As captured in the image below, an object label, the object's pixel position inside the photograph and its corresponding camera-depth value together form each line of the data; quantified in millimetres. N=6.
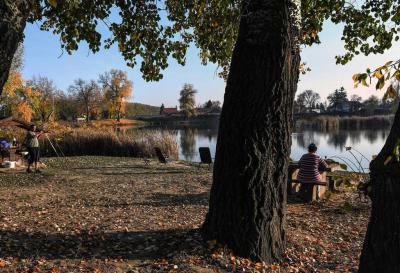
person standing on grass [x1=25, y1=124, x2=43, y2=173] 14438
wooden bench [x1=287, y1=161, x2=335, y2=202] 9750
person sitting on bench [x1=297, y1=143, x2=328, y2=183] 9703
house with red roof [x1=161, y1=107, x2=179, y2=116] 137925
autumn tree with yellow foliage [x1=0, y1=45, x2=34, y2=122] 41753
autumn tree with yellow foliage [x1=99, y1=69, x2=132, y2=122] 85938
